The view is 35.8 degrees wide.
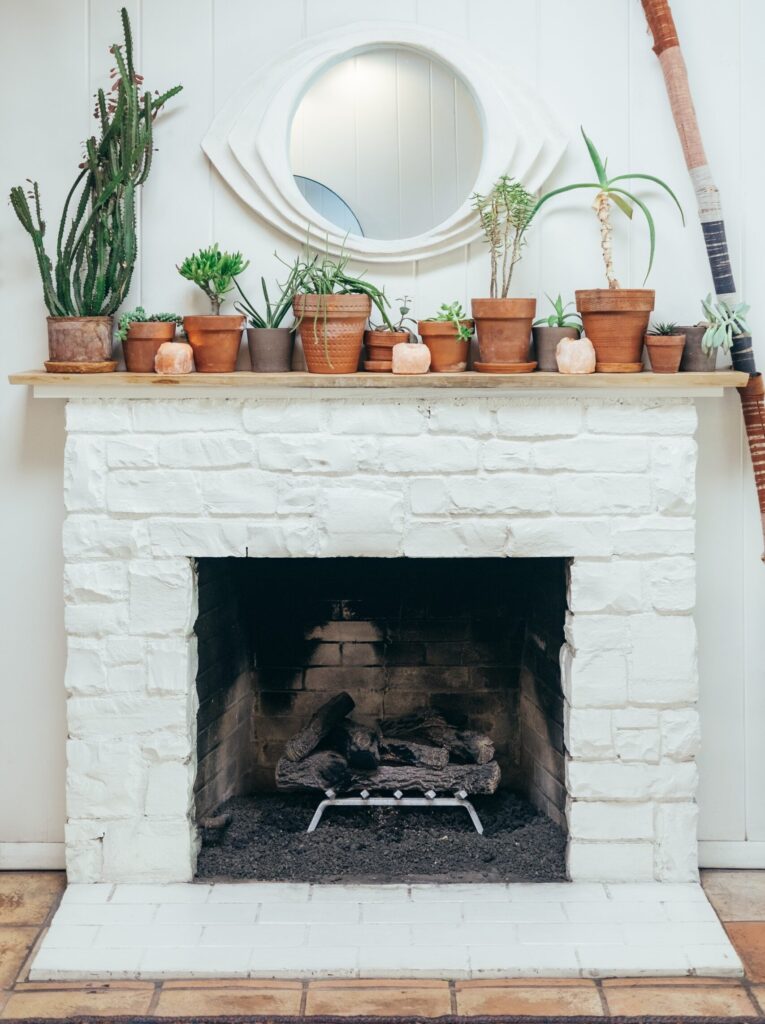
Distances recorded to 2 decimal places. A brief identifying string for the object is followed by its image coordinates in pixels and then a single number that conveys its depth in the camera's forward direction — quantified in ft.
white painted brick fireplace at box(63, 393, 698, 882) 8.61
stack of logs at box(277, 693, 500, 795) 9.55
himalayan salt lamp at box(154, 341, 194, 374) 8.48
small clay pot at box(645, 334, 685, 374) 8.46
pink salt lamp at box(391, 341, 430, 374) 8.43
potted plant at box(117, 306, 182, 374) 8.57
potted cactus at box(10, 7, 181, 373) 8.50
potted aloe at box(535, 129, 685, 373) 8.41
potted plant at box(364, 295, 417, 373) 8.58
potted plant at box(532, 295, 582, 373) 8.59
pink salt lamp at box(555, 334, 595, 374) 8.43
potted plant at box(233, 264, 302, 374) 8.62
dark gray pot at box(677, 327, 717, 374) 8.64
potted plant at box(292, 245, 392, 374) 8.45
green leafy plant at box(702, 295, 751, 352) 8.57
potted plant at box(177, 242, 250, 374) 8.53
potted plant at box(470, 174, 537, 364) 8.38
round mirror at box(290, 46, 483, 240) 8.78
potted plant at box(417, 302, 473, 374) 8.53
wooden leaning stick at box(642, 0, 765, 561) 8.59
